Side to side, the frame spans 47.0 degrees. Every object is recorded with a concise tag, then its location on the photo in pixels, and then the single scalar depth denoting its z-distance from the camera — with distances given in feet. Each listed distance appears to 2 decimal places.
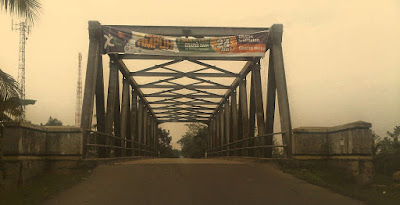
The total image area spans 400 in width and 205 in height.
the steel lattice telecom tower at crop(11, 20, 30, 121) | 126.21
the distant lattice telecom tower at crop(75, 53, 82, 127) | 184.75
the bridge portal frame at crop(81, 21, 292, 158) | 44.88
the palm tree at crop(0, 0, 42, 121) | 30.60
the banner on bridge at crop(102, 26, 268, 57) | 51.01
